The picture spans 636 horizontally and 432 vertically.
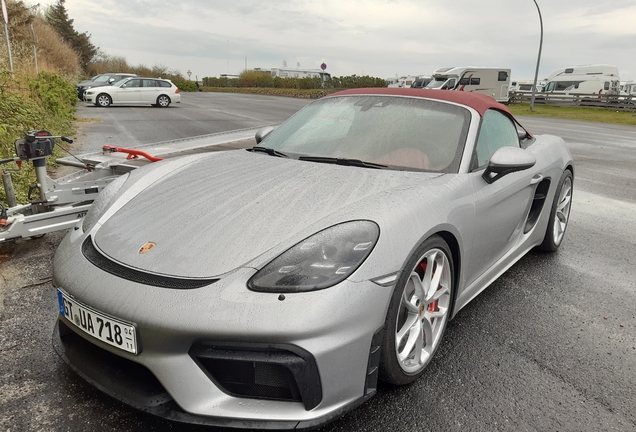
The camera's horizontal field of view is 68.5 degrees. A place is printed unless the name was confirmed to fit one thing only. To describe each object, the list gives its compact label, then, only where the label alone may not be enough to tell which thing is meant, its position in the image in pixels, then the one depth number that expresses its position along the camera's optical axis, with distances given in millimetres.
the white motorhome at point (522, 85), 47797
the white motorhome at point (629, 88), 40844
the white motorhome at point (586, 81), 33844
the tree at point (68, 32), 51781
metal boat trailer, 3271
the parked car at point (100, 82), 22758
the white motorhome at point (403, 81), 43609
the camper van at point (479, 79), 30656
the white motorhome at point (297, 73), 49500
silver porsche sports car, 1596
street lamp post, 25223
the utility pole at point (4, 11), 8762
